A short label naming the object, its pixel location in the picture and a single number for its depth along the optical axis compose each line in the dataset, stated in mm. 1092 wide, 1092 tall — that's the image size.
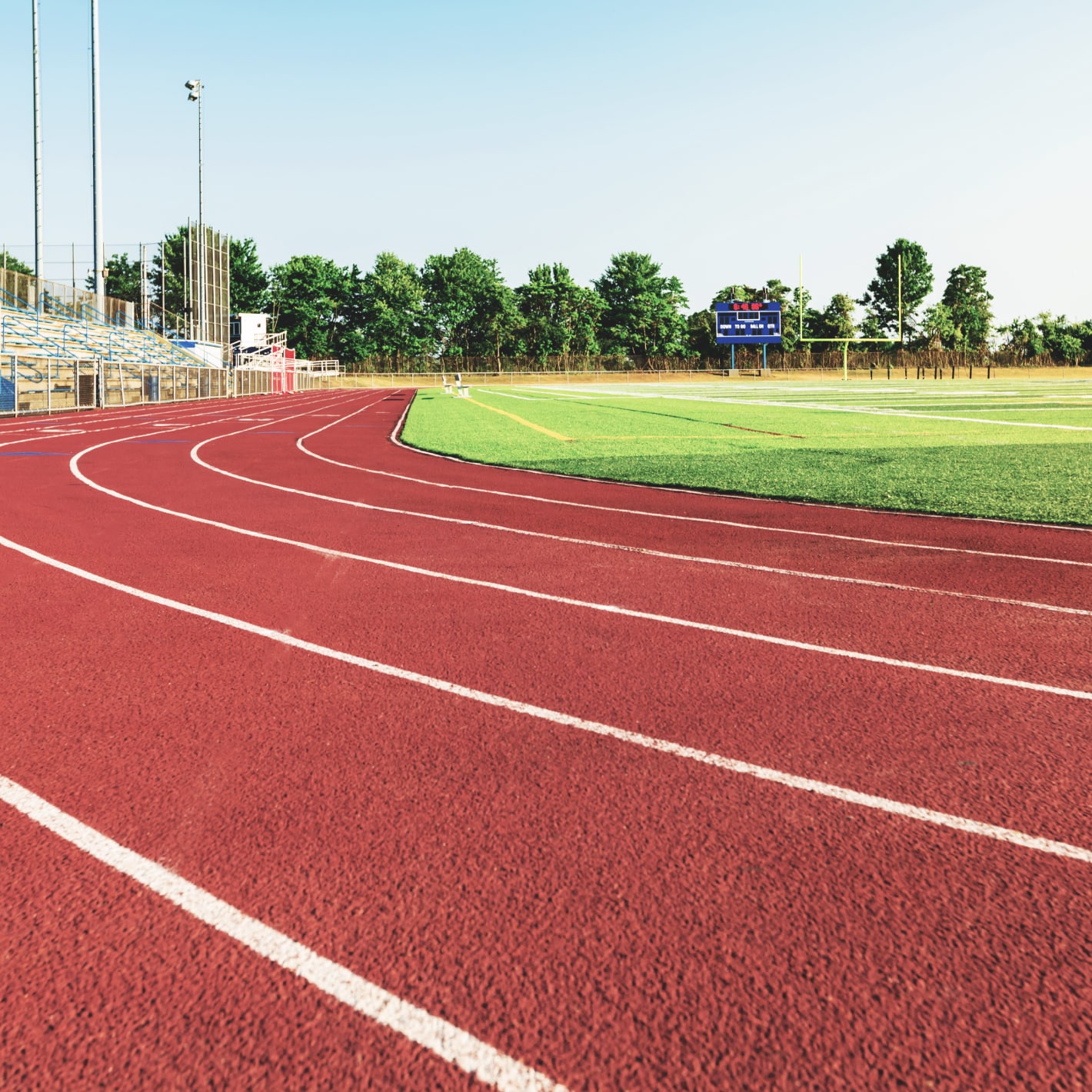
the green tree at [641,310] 110938
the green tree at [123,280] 110062
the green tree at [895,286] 114500
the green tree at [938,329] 115875
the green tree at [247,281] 101812
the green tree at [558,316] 110125
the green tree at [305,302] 105062
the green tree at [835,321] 109688
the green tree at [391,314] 107125
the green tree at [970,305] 117688
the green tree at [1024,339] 97375
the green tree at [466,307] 112250
